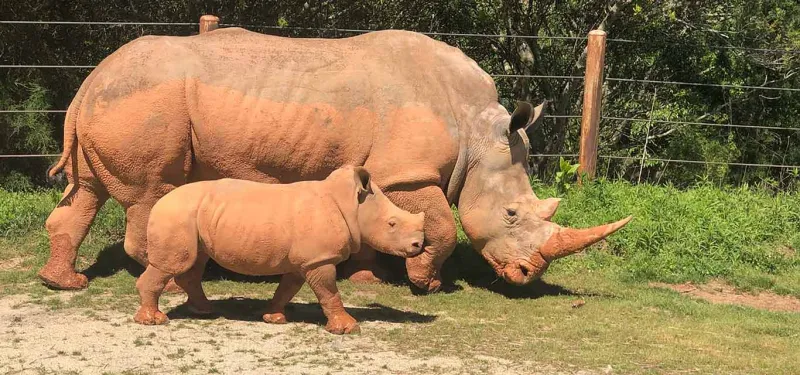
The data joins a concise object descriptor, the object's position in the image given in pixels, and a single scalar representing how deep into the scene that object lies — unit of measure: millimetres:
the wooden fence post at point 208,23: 10484
